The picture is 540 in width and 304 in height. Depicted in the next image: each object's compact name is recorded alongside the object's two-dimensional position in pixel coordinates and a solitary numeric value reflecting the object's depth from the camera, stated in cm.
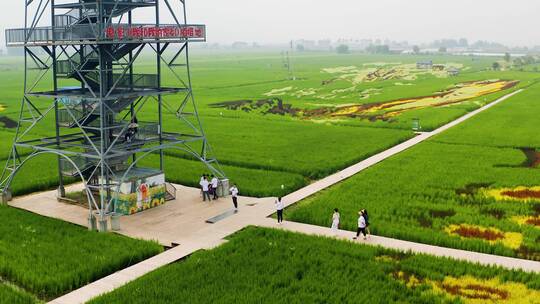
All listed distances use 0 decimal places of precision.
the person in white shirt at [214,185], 3222
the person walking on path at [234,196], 2990
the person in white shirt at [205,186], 3168
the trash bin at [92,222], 2680
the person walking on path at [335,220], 2623
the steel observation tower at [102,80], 2805
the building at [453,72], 13975
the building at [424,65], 16345
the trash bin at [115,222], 2693
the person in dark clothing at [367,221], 2497
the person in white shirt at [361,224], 2492
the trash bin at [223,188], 3309
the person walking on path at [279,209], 2752
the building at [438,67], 15736
